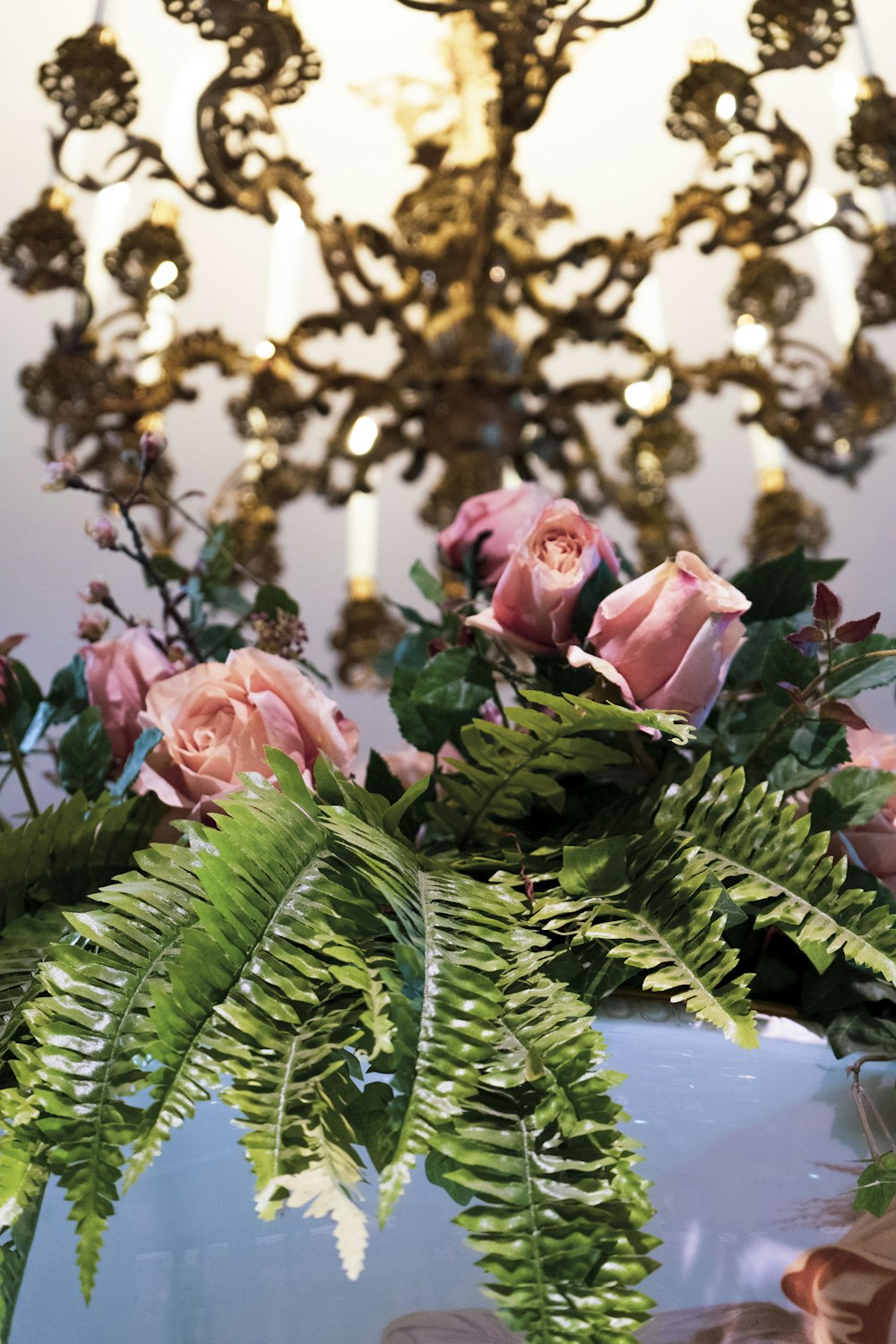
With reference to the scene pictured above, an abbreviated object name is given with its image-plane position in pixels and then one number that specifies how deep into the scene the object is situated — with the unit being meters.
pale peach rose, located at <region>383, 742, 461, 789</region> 0.60
